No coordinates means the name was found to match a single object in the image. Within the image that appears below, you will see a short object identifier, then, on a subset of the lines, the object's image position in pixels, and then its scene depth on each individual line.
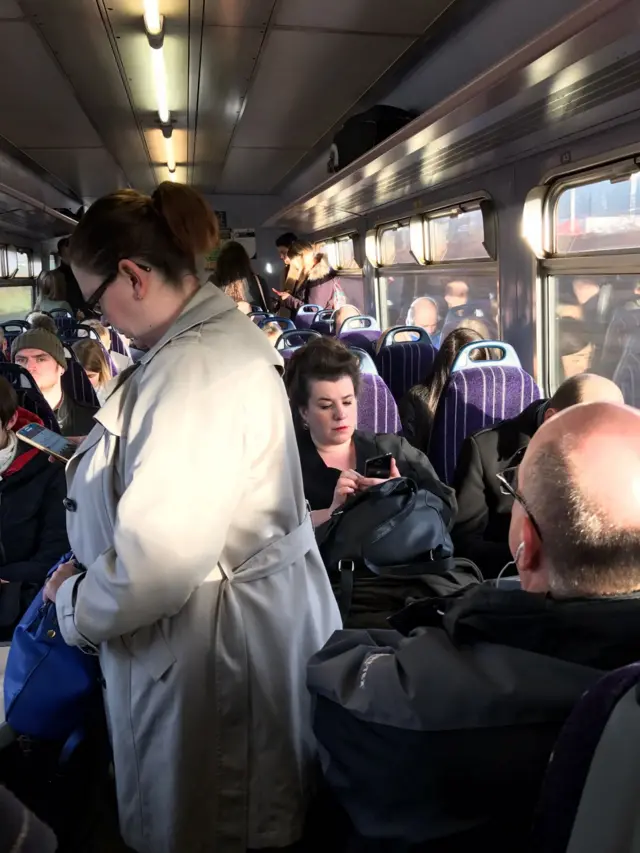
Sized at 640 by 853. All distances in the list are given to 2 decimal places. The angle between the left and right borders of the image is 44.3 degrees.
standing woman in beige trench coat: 1.39
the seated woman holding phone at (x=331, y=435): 2.71
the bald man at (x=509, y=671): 1.02
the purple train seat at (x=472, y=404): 3.56
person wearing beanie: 4.16
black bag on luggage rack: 5.79
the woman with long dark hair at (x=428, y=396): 4.14
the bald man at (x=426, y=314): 7.30
